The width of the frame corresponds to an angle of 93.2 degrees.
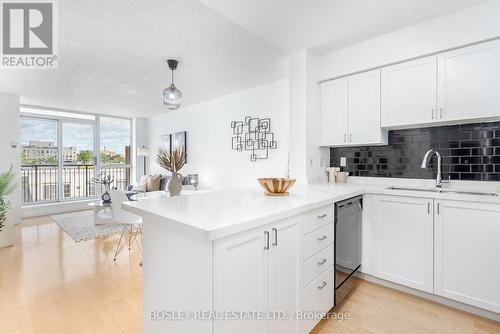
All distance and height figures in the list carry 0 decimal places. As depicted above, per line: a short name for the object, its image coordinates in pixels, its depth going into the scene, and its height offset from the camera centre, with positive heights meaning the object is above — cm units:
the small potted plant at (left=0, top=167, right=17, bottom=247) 318 -55
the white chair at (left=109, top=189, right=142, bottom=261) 280 -56
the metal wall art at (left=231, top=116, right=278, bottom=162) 393 +49
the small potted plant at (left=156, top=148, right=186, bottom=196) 234 -2
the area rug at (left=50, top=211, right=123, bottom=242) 368 -108
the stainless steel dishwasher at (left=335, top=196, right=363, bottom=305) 185 -67
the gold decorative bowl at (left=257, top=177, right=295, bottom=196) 179 -16
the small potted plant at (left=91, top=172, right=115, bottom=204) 402 -53
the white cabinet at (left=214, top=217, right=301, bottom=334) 100 -54
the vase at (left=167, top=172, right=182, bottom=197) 239 -21
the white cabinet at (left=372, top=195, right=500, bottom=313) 170 -66
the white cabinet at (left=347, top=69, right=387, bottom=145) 250 +60
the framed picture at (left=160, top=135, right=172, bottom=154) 600 +56
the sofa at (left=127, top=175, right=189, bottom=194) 505 -37
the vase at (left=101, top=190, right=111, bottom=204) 402 -56
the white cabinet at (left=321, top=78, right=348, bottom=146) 274 +63
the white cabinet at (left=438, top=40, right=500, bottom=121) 192 +70
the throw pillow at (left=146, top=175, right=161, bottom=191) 542 -44
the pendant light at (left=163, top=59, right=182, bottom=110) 301 +90
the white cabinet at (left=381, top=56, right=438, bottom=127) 218 +70
